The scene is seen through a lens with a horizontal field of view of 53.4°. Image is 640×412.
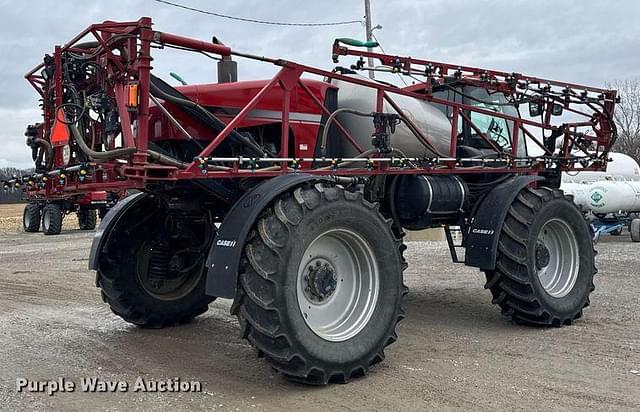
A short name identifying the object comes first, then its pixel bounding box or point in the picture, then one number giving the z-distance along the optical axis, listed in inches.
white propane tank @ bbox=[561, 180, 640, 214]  666.8
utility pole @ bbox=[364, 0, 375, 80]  832.9
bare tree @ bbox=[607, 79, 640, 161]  1435.8
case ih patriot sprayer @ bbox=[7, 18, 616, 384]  171.6
